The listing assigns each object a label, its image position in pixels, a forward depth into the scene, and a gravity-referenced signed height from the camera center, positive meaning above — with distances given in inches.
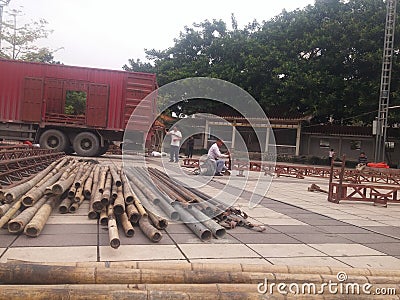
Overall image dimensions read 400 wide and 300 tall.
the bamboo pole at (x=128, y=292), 92.0 -35.1
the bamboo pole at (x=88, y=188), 244.8 -26.9
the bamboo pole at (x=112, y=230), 150.6 -33.9
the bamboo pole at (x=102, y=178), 231.2 -22.6
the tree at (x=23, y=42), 1268.3 +317.1
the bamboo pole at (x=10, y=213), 169.4 -33.0
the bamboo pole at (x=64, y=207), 214.4 -34.2
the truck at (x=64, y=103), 620.7 +65.3
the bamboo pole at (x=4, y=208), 175.4 -31.4
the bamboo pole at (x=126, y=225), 171.2 -34.4
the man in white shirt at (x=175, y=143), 602.2 +12.7
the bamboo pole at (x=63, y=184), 217.6 -23.9
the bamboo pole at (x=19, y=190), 197.2 -26.7
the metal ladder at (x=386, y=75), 865.7 +204.2
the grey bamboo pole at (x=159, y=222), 185.4 -33.9
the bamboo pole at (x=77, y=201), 217.5 -32.0
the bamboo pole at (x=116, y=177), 259.1 -21.5
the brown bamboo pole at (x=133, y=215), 189.6 -32.3
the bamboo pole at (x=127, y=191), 213.2 -25.4
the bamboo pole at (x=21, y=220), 163.8 -33.4
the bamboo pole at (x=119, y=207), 196.4 -29.3
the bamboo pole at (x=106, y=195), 200.8 -25.1
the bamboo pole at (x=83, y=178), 245.9 -23.5
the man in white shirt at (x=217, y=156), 461.7 -3.0
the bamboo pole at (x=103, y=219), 189.8 -34.8
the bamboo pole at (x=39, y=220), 162.1 -33.9
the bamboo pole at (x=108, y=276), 105.2 -35.6
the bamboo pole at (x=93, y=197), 202.1 -29.4
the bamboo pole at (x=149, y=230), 167.5 -35.0
